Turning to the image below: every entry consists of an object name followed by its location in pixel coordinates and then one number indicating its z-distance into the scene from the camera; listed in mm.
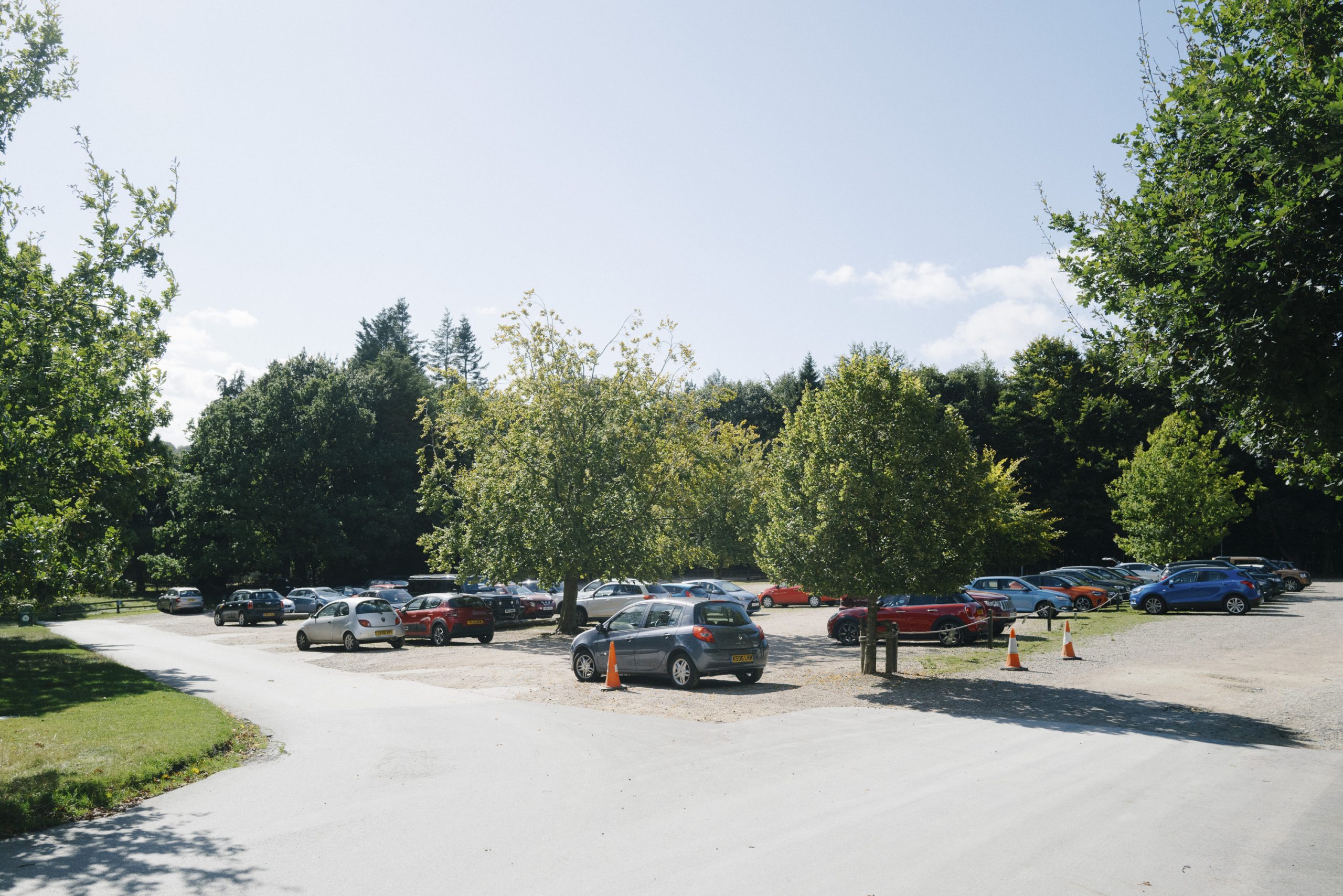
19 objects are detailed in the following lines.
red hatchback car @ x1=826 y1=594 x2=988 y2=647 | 23484
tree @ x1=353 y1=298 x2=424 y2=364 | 86625
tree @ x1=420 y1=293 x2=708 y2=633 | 28219
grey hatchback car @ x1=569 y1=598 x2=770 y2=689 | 15953
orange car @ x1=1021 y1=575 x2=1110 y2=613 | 33312
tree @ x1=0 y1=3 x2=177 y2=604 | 10930
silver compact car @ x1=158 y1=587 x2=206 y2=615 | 49375
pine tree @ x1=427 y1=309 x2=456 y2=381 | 101750
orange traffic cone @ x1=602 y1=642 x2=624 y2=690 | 16250
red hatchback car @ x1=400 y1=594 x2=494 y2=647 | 27328
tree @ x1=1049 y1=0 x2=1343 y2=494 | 6828
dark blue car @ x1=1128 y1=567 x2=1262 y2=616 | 30250
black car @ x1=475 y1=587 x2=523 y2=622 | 34125
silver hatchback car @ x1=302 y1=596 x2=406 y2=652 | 25844
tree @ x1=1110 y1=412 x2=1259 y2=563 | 40156
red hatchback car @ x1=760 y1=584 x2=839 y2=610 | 42281
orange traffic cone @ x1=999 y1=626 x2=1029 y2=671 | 18188
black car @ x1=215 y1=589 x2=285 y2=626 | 40750
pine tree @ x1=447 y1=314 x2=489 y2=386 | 101625
